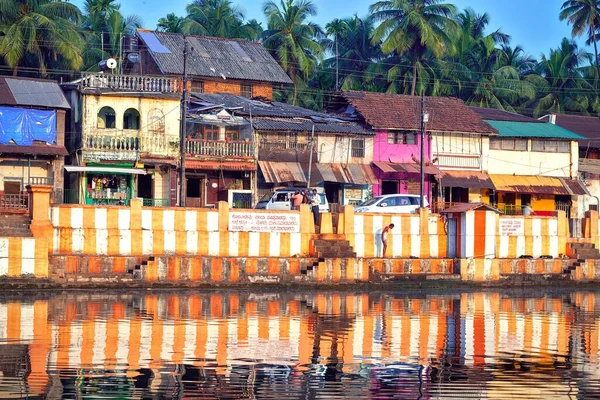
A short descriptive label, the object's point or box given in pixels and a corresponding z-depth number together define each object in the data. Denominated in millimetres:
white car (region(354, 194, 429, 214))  44250
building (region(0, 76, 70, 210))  44969
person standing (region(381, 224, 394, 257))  40625
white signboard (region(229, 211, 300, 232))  38844
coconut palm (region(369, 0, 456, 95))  60125
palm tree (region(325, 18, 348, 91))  70750
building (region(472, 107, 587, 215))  54281
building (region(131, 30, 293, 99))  54625
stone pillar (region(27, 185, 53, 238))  35531
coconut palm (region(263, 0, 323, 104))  62312
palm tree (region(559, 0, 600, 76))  69562
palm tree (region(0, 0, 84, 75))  52094
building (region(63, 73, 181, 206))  46156
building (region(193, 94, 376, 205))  49094
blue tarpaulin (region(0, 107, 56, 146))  44969
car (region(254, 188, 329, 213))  43469
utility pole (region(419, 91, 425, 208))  44125
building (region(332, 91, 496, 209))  52250
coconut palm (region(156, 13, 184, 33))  66188
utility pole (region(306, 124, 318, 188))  48825
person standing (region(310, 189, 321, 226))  40906
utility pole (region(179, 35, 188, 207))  41562
